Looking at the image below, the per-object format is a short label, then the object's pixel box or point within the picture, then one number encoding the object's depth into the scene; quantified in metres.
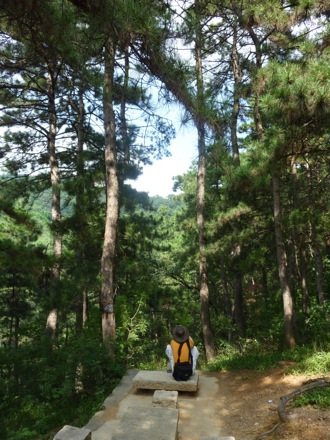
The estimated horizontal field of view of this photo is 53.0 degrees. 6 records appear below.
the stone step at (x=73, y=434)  4.02
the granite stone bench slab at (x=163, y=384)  6.62
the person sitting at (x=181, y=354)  6.74
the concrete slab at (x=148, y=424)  4.47
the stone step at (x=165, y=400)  5.80
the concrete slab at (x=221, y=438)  4.03
